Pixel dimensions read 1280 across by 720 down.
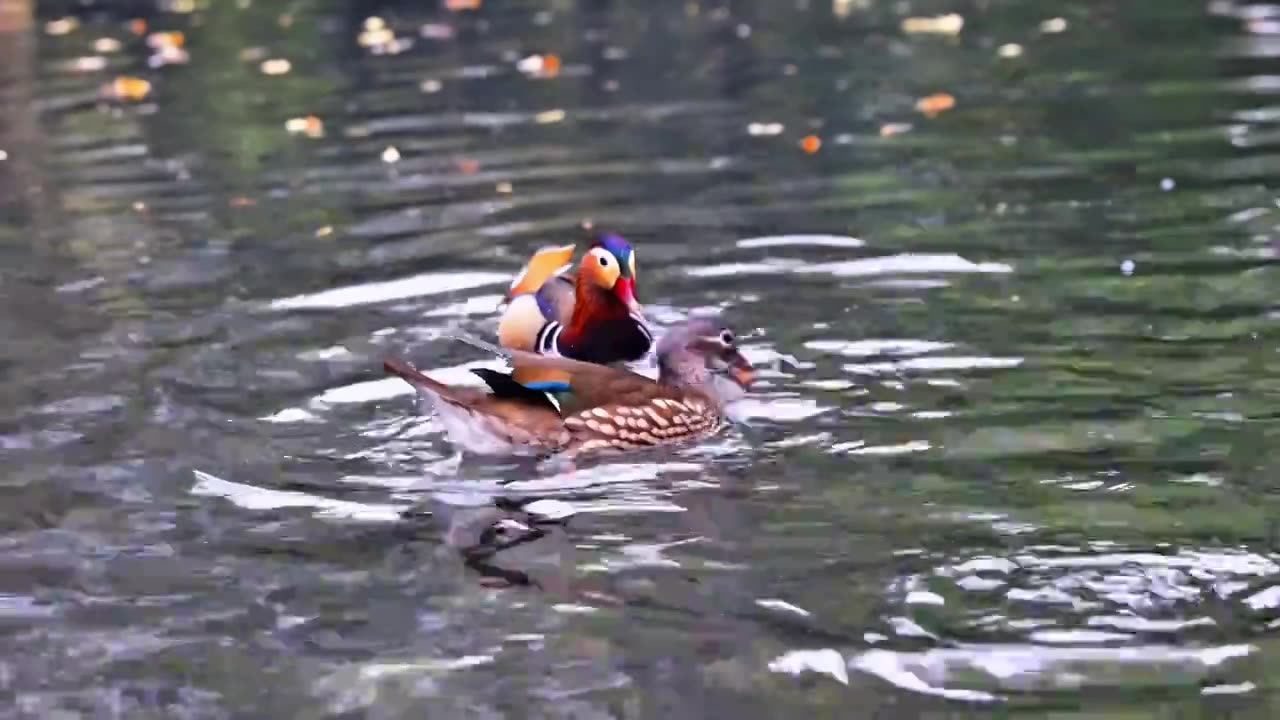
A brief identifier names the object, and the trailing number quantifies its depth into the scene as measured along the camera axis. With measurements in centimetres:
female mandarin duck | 742
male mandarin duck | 868
